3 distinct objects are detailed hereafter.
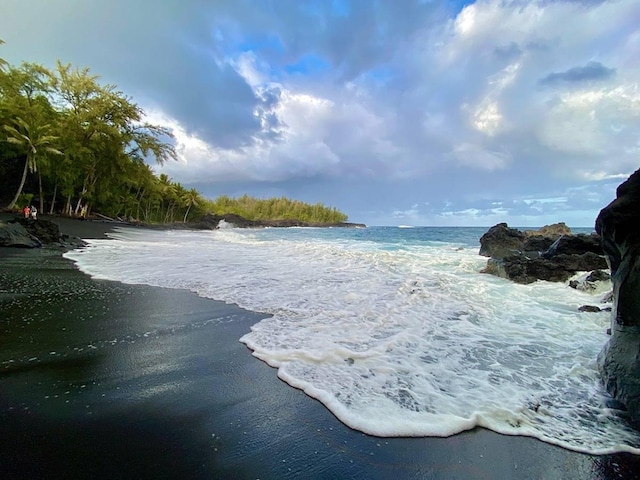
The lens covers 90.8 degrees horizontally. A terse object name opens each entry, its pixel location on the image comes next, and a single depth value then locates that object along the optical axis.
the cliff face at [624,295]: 2.77
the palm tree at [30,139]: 22.58
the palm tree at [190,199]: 59.75
